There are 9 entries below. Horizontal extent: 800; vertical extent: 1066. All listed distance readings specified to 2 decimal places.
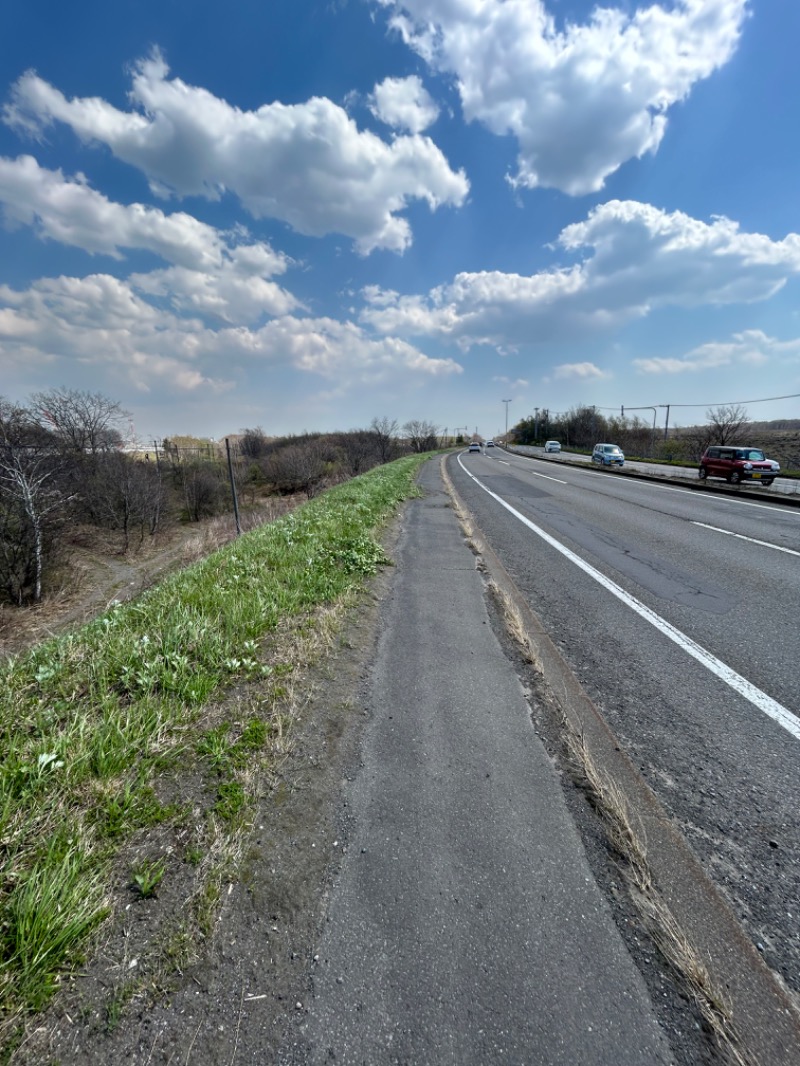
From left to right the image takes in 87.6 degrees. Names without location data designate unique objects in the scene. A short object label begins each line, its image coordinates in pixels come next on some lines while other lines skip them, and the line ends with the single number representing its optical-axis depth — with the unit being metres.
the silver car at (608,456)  33.62
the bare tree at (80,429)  36.19
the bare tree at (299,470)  41.66
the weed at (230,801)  1.96
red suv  18.50
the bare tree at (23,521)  16.34
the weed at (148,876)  1.59
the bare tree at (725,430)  37.78
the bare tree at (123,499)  27.27
